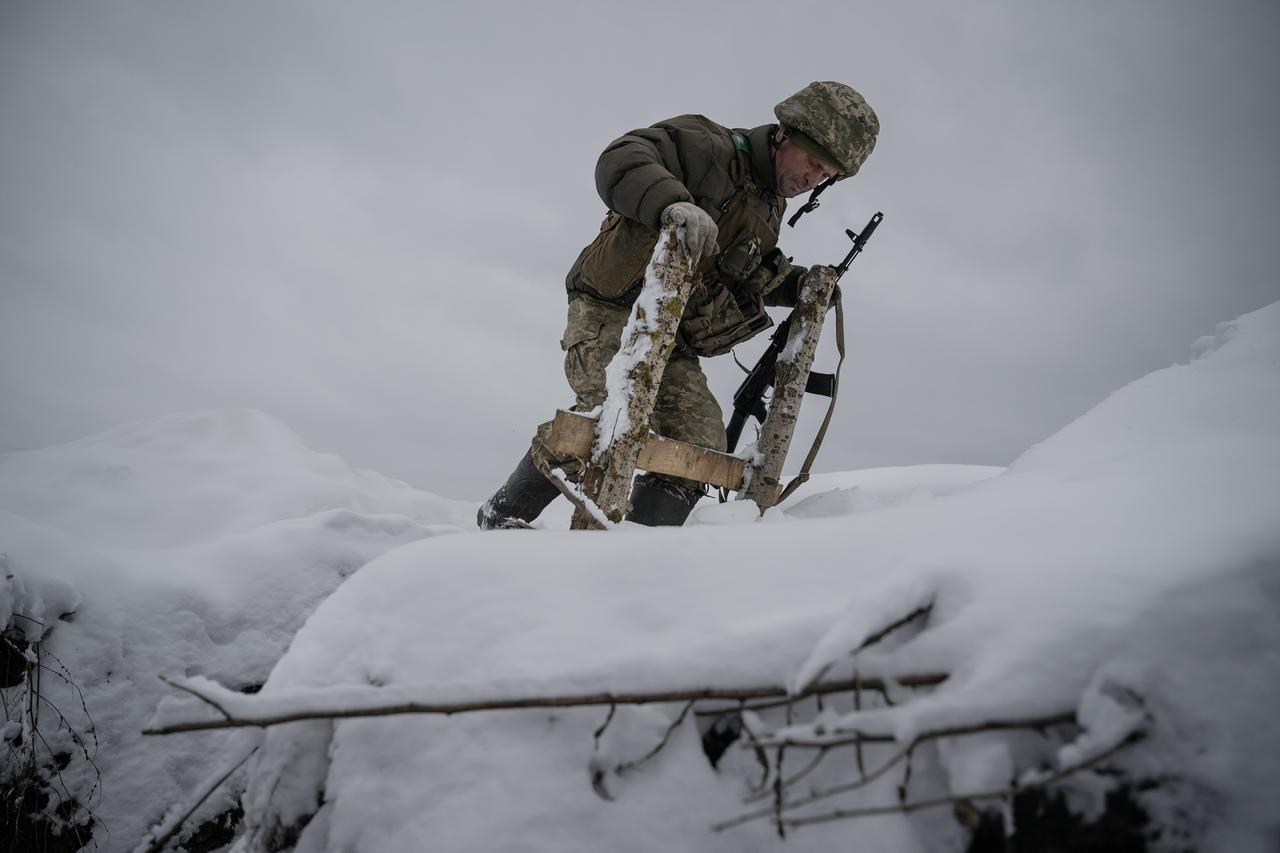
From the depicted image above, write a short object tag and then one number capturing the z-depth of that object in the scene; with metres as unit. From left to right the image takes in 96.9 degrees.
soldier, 2.91
